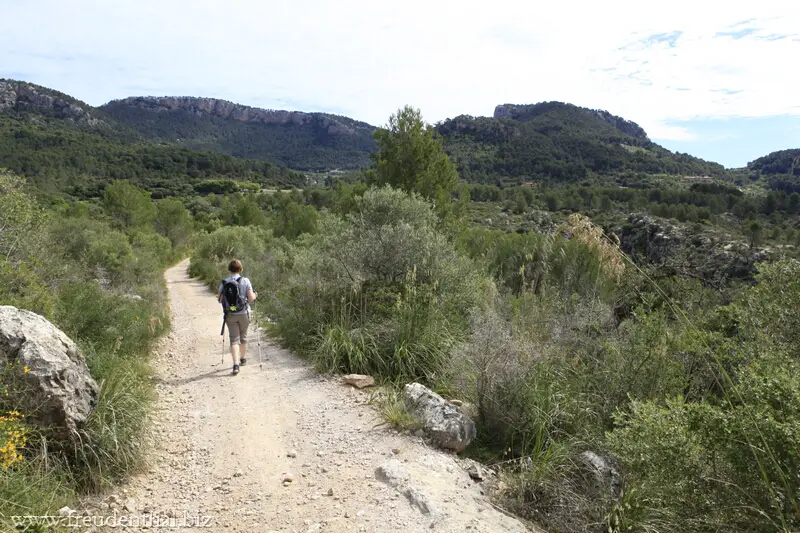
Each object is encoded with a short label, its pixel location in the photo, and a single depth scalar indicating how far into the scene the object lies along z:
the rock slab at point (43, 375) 3.62
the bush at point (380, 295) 6.43
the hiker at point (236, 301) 6.88
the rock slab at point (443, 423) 4.51
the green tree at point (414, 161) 14.23
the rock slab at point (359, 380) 5.99
